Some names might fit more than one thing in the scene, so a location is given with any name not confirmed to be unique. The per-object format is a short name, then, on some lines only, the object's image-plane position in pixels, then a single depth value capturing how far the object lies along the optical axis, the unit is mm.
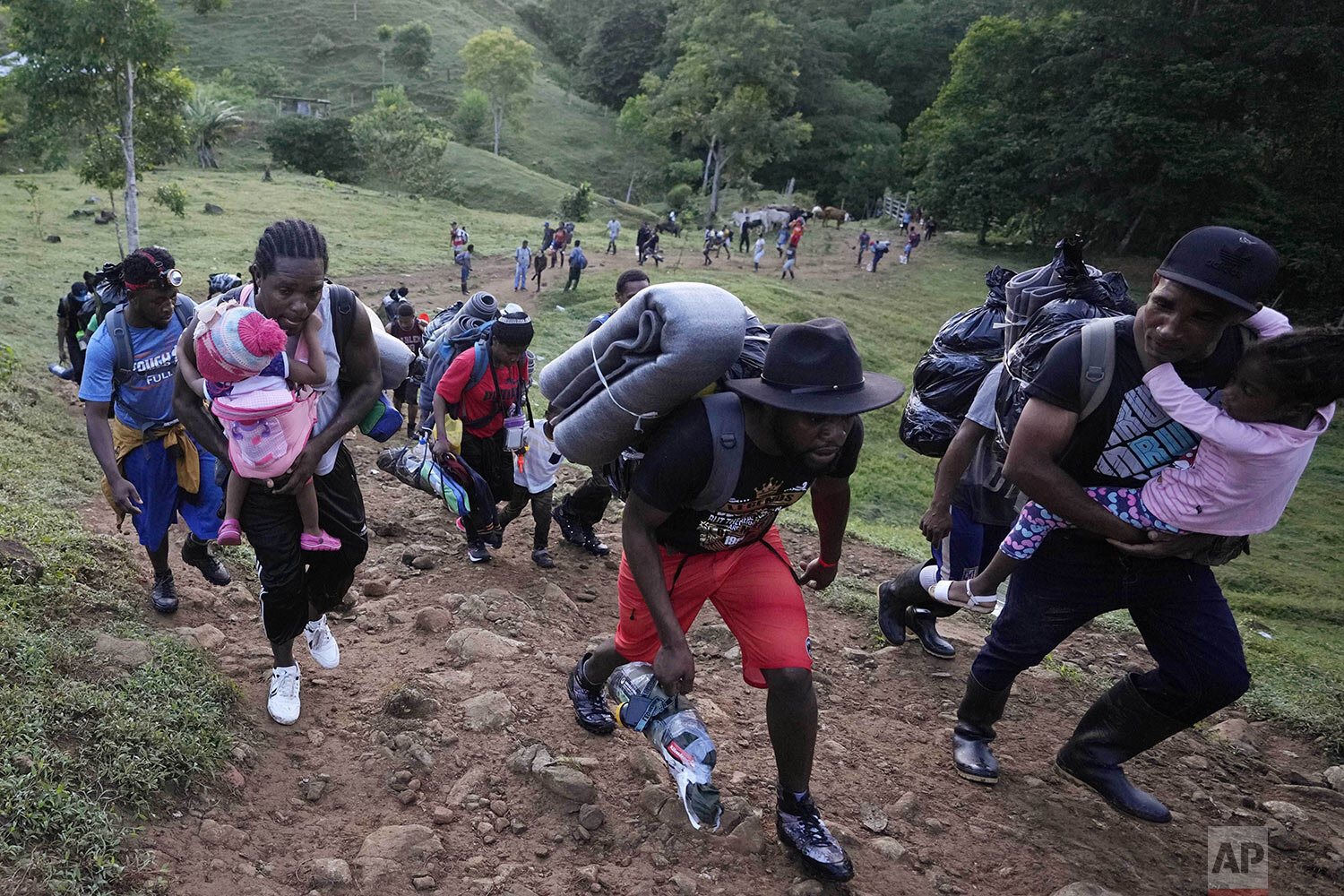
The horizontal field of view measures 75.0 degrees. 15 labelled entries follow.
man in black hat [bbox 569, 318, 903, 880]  2484
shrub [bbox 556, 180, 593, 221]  38000
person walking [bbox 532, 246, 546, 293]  19328
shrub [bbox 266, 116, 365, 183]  39656
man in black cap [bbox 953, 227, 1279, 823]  2523
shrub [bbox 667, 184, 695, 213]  45875
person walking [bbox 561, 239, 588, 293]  19141
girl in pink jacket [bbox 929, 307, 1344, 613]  2389
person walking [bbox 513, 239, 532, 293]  19484
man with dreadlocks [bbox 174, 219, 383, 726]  2945
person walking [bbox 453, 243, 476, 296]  18984
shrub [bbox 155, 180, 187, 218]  19594
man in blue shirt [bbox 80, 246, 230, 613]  3867
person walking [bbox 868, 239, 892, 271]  28609
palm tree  36781
